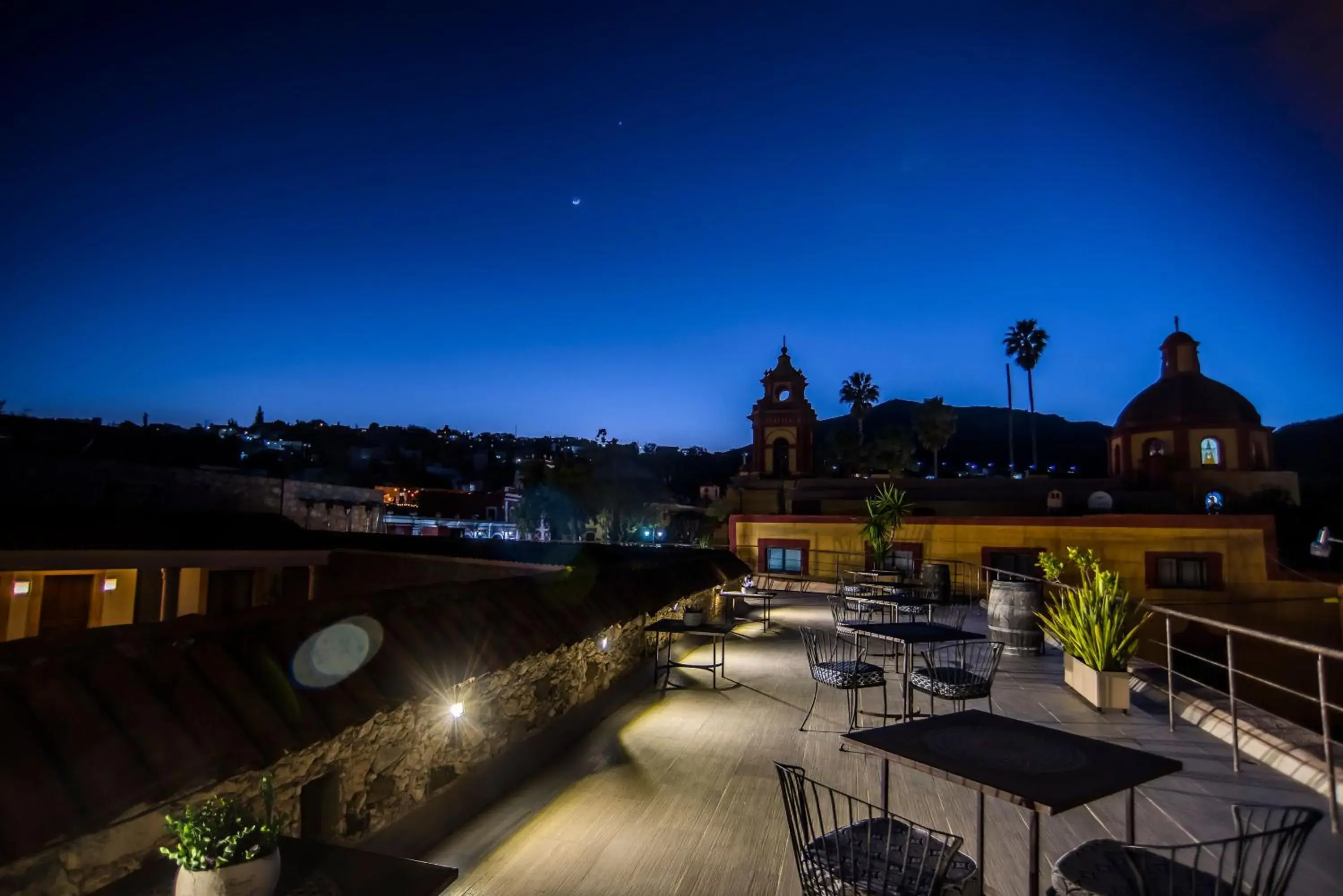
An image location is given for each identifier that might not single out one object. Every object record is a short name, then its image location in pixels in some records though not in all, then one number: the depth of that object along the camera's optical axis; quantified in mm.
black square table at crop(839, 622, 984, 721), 5699
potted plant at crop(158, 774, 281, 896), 1914
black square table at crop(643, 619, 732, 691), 7465
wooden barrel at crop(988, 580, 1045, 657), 9039
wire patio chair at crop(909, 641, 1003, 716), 5293
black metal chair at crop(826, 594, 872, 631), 11007
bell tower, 43000
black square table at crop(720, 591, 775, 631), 12148
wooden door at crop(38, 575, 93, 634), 13102
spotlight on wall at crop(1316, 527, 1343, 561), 10742
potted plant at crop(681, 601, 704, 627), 8352
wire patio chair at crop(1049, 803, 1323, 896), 2010
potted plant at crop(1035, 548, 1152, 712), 6637
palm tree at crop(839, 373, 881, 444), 66500
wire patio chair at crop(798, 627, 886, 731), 5613
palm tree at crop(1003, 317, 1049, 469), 58312
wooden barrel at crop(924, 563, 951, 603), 14820
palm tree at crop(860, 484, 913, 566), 17453
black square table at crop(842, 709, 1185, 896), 2393
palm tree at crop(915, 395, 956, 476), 51250
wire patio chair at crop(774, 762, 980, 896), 2344
